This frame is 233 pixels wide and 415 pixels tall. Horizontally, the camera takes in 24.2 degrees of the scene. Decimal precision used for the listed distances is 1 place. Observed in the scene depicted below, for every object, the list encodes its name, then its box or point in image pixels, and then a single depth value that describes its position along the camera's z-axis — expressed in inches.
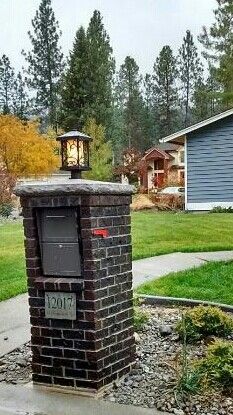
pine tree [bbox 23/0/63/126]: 1658.5
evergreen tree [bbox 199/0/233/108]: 1270.9
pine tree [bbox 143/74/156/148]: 2017.7
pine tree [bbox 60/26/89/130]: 1483.8
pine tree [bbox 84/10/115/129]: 1480.1
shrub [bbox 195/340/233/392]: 133.4
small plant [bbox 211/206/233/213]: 713.6
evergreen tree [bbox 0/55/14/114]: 1925.4
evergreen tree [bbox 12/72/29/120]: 1832.7
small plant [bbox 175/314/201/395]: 131.1
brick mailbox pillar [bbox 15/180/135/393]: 138.8
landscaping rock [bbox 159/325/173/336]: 180.4
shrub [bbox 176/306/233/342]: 172.4
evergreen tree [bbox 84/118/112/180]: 1100.5
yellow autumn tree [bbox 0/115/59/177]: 922.1
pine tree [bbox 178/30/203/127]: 1907.0
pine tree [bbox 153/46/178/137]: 1845.5
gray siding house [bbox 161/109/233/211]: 749.3
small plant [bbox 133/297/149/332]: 186.5
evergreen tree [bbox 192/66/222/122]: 1785.8
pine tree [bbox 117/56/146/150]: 1946.4
